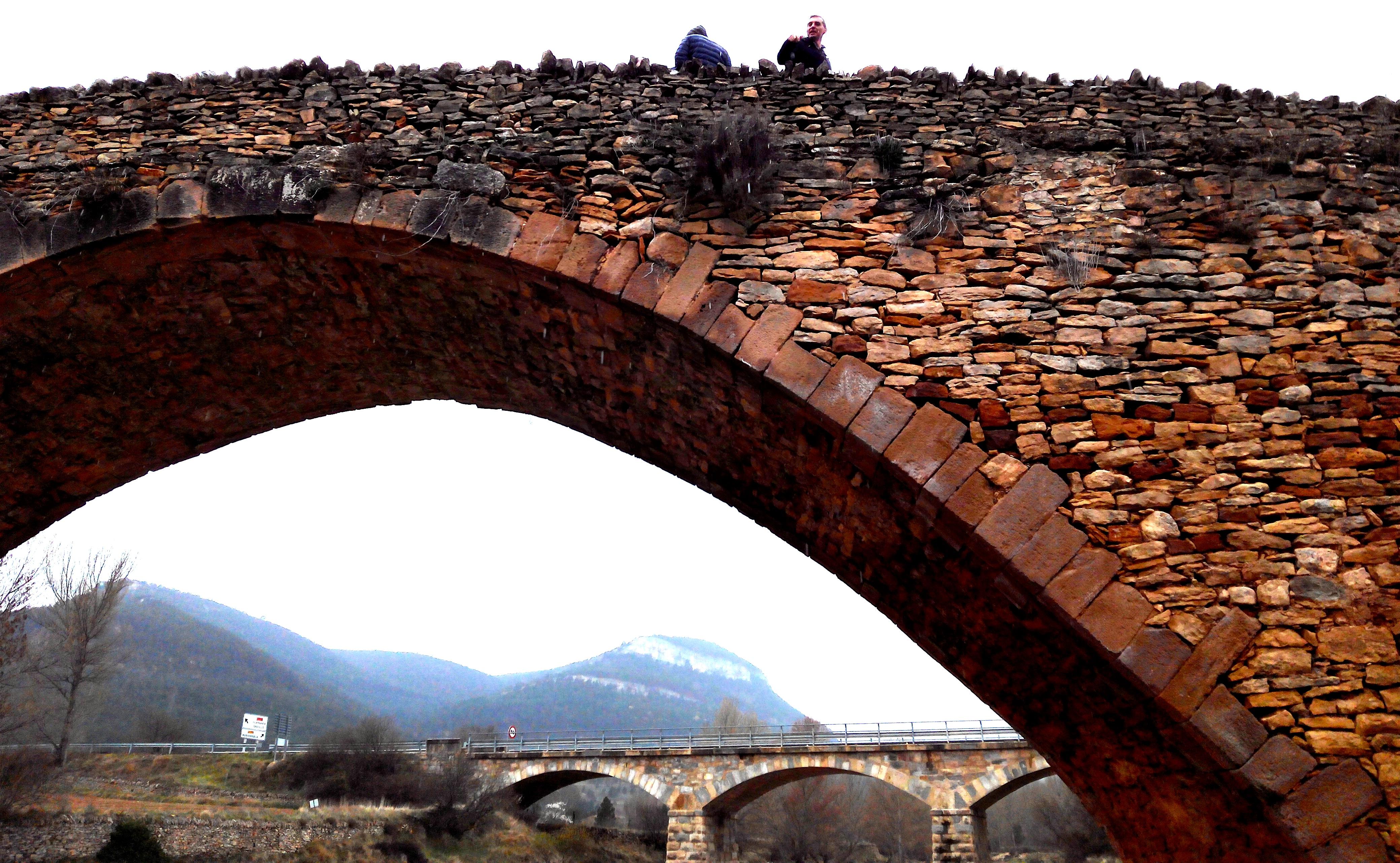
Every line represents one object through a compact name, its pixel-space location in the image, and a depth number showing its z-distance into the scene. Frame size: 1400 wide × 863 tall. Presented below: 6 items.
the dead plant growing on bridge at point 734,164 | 4.83
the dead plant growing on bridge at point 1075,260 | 4.64
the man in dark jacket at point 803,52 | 6.21
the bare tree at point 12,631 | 14.91
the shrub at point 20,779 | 15.64
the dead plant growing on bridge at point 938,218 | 4.80
